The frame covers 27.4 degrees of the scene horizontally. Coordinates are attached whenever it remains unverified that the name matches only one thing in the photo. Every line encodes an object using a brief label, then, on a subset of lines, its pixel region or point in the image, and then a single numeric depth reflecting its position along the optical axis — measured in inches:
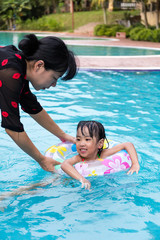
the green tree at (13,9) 1628.9
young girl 133.4
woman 91.5
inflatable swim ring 139.5
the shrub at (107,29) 1082.1
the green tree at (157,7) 973.9
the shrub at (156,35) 843.4
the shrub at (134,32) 934.2
